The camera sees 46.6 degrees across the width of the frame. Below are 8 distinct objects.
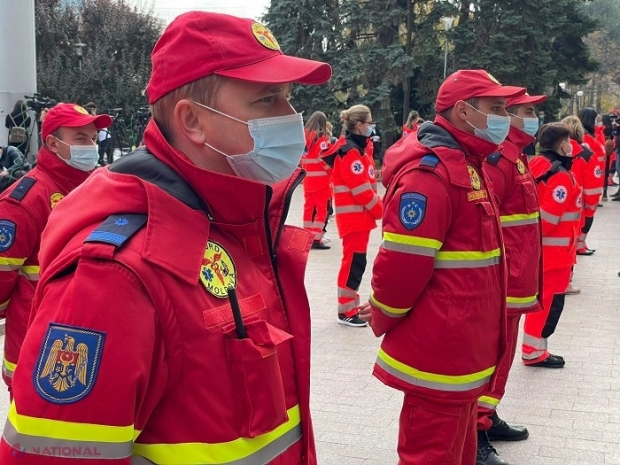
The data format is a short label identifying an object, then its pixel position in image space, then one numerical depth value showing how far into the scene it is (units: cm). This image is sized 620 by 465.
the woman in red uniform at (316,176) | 1120
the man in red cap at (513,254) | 441
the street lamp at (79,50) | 2765
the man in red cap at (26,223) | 362
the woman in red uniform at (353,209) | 743
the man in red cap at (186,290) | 131
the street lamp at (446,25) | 2664
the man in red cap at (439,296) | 333
